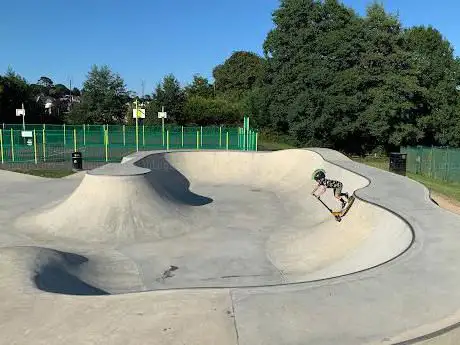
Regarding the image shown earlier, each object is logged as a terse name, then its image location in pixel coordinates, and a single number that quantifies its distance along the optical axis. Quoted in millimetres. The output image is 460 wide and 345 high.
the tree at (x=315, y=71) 33500
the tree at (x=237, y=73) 72750
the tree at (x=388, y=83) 33031
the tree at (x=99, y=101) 47219
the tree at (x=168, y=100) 44344
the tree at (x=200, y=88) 63594
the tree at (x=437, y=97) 36062
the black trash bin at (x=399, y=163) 19969
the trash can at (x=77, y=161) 22578
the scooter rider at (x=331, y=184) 10484
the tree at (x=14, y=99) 42125
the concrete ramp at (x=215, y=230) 7902
